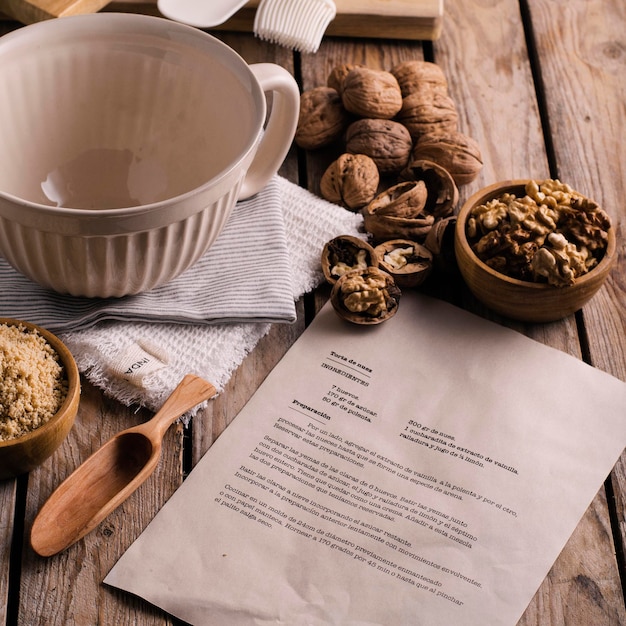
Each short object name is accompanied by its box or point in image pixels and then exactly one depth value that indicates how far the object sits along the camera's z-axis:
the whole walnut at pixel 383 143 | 0.98
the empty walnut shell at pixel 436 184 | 0.94
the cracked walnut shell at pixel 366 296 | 0.85
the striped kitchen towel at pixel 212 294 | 0.83
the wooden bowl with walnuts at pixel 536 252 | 0.81
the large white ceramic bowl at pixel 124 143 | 0.73
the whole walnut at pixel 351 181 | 0.96
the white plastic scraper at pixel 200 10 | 1.07
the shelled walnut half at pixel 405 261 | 0.88
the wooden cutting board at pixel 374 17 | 1.12
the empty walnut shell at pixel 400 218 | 0.91
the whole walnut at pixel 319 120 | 1.02
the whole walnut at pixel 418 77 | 1.04
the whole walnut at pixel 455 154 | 0.97
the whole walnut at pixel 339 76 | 1.05
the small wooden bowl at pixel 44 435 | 0.67
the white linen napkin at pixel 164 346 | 0.79
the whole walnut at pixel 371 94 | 0.99
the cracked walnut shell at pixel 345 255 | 0.89
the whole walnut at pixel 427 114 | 1.01
